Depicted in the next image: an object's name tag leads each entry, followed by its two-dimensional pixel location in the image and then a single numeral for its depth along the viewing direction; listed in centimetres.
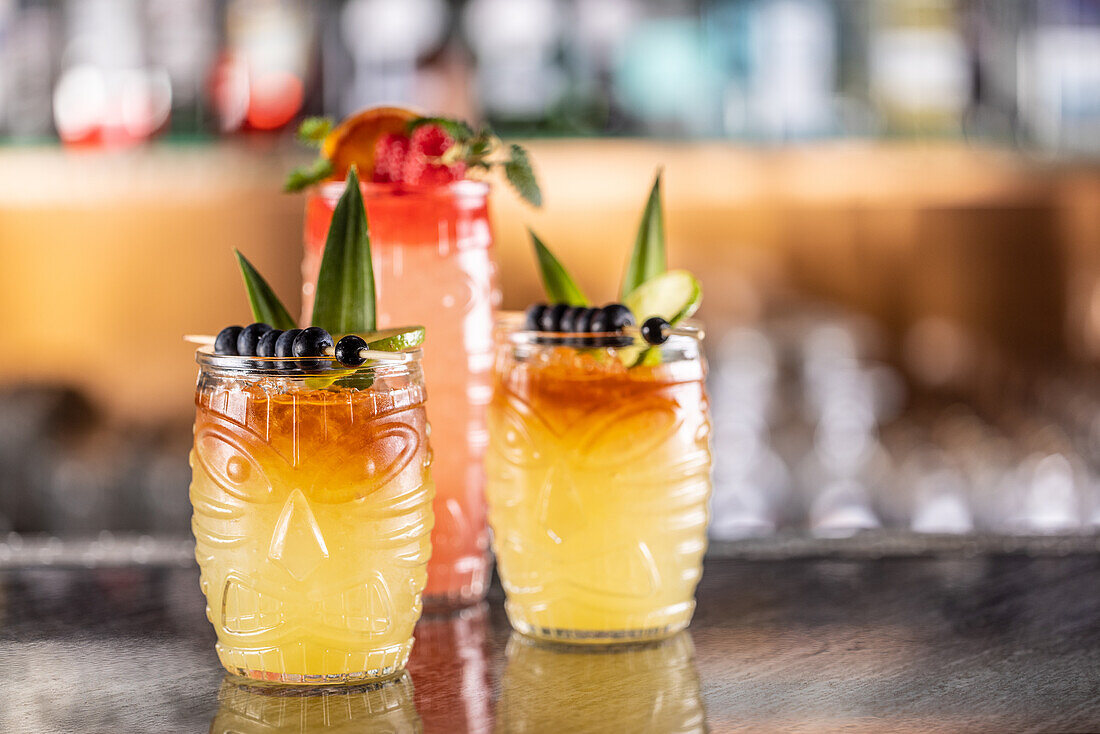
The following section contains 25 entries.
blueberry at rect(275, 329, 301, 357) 76
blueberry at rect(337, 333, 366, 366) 75
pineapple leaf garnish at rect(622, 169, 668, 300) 97
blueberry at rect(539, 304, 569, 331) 88
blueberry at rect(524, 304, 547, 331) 89
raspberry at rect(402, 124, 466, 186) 98
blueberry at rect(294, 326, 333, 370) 76
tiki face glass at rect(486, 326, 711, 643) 88
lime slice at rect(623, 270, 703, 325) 88
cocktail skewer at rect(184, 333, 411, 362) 77
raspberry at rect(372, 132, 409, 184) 99
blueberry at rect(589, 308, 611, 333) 85
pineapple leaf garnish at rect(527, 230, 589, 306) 94
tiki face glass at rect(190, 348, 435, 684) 77
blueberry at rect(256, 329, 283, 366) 77
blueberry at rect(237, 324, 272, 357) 78
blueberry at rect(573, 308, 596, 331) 86
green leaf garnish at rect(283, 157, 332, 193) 101
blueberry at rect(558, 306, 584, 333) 87
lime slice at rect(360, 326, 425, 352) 78
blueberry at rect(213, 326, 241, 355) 79
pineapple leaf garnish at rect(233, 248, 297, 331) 85
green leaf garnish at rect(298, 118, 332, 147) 104
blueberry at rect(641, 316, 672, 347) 85
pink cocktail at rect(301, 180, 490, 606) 101
